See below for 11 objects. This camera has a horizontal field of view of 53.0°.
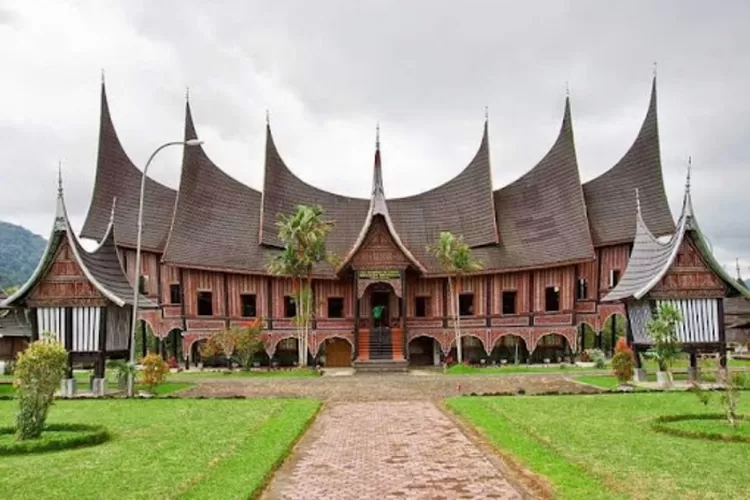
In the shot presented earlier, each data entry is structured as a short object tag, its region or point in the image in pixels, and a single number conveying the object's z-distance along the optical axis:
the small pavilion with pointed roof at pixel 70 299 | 23.17
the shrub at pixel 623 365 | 22.42
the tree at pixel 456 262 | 34.88
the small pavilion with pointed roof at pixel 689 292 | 25.14
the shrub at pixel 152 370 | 21.59
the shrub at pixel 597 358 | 32.22
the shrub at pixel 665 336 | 22.98
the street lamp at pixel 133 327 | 20.80
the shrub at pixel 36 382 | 12.65
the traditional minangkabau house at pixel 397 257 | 36.19
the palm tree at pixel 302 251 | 32.84
